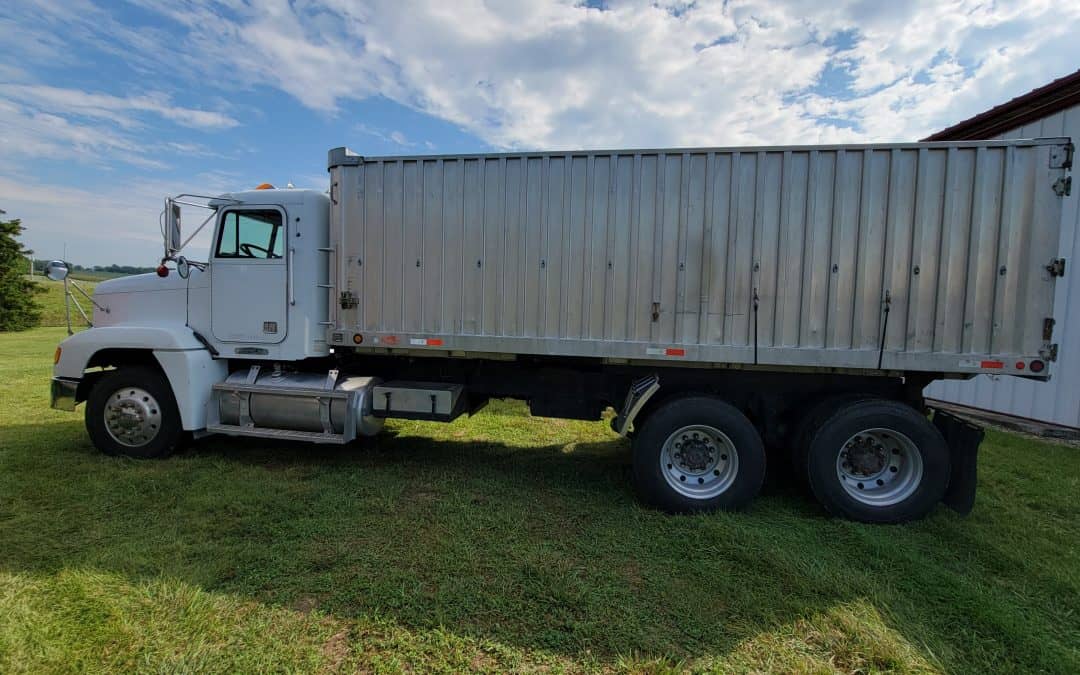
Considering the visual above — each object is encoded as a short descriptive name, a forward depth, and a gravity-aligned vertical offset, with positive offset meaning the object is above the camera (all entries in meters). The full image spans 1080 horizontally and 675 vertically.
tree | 22.42 +0.58
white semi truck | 4.14 +0.06
